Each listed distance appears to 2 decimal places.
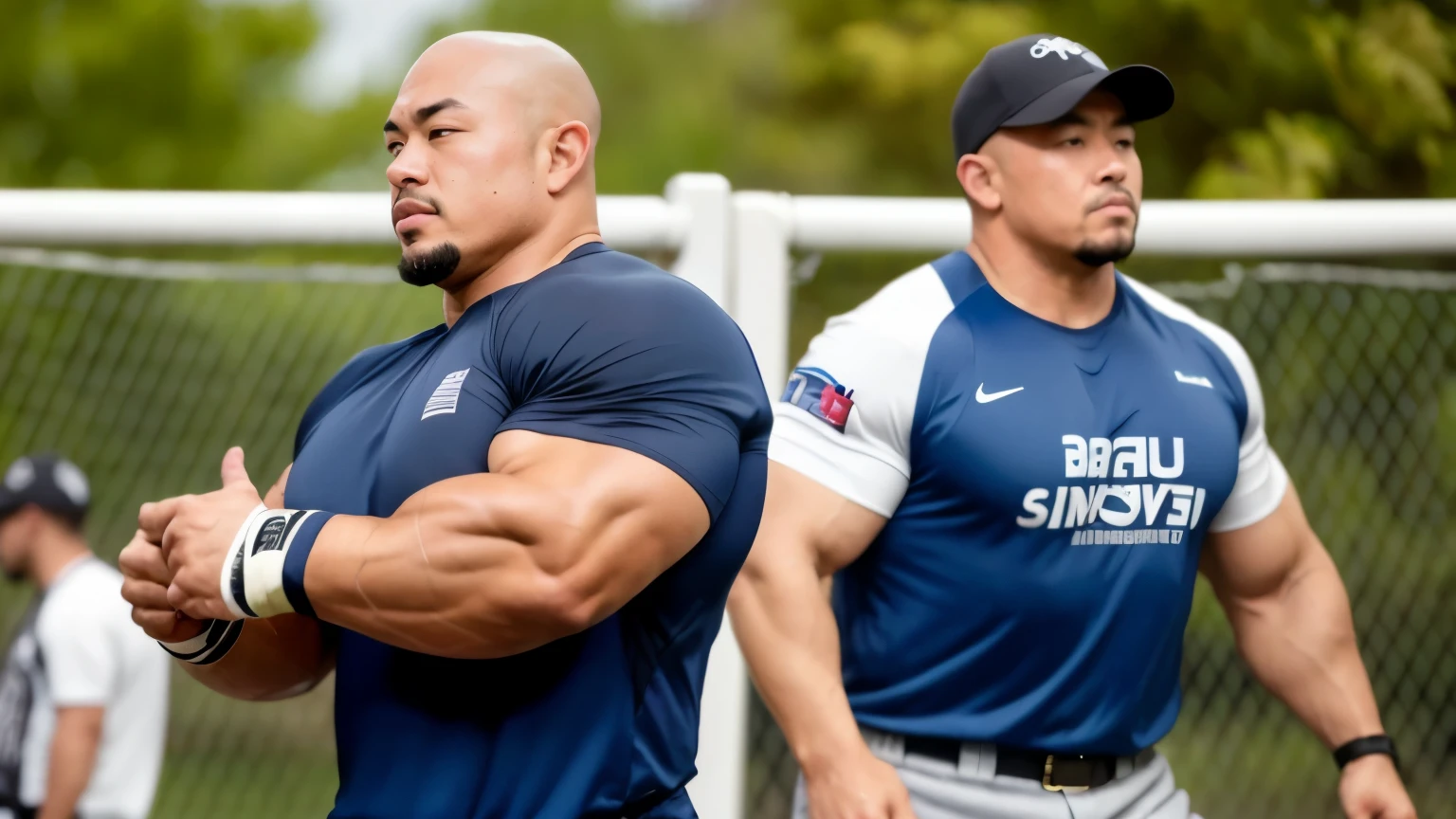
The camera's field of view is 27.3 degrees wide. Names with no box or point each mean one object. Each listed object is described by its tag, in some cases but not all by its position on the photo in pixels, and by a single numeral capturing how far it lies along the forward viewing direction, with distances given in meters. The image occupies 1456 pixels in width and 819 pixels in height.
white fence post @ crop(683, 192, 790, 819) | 6.04
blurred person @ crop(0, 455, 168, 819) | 8.23
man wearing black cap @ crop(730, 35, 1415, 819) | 5.14
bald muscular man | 3.32
